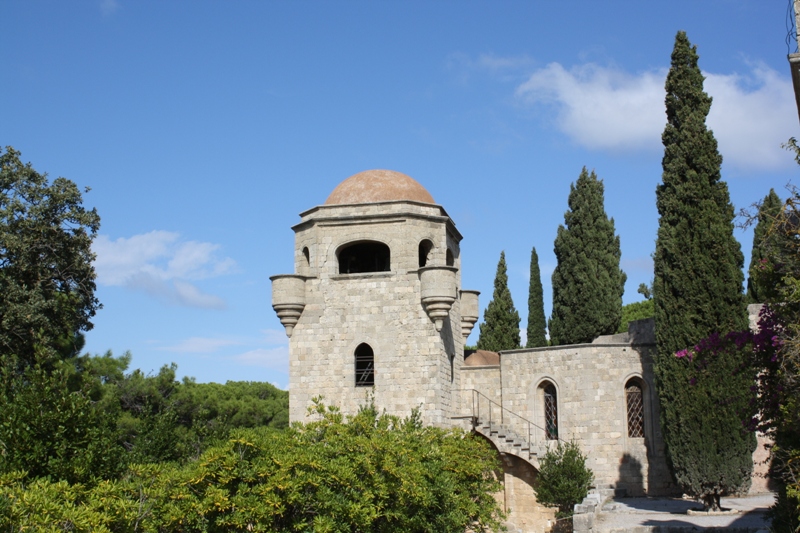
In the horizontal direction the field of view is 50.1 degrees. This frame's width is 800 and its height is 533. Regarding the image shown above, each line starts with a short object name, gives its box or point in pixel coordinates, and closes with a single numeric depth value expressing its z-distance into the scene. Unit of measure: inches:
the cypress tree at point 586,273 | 1312.7
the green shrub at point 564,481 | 868.6
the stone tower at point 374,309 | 938.7
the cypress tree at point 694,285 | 804.6
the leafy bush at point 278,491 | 436.5
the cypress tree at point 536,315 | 1483.8
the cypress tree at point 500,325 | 1492.4
